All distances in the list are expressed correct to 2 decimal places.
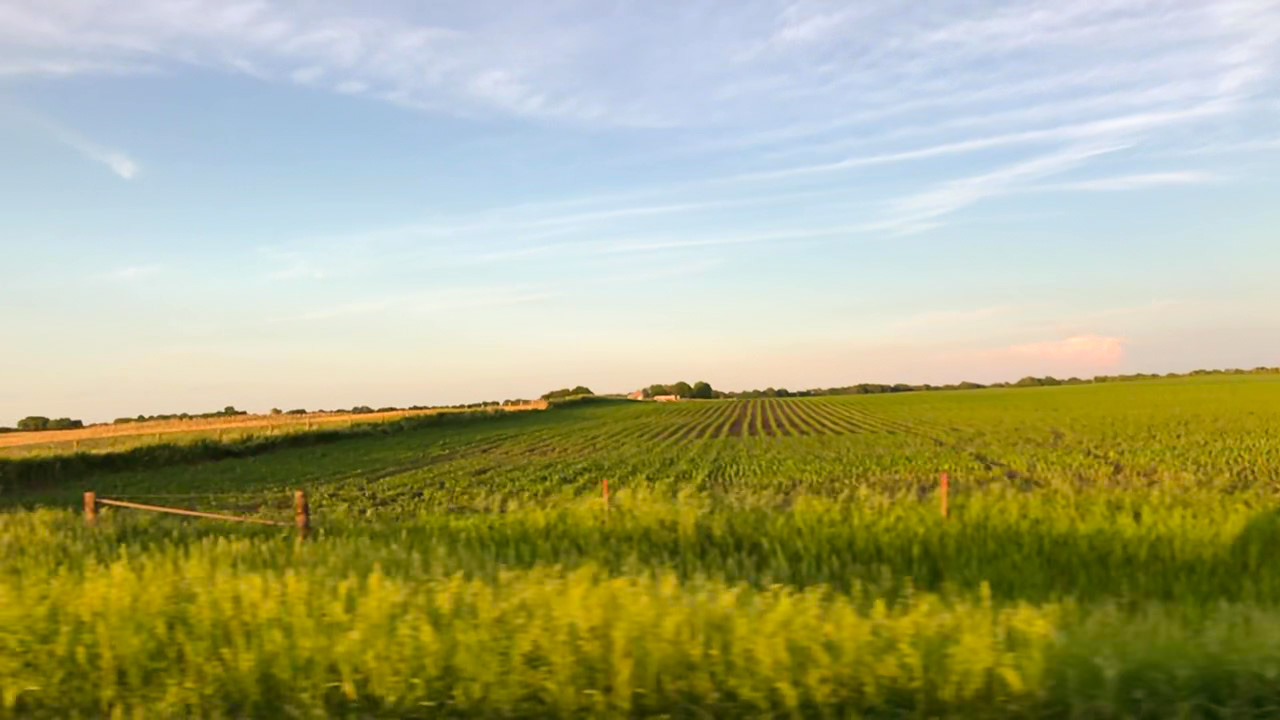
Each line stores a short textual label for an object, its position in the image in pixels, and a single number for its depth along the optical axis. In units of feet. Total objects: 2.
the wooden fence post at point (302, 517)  40.04
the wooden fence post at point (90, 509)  44.70
